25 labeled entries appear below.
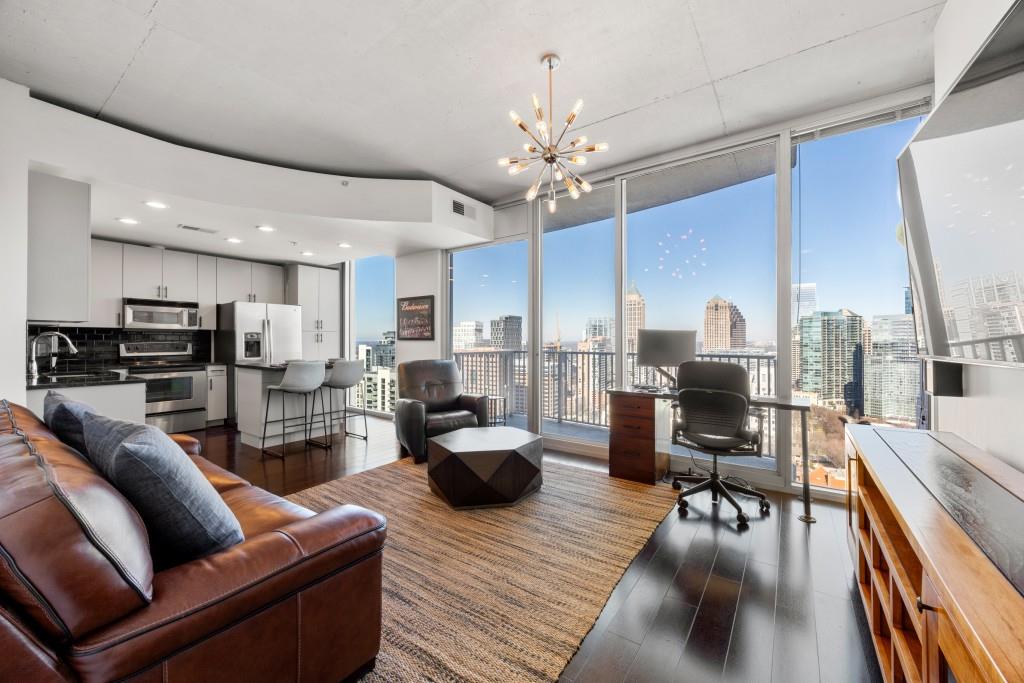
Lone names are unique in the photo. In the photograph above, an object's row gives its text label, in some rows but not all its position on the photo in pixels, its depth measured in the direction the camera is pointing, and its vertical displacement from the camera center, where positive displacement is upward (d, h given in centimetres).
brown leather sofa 80 -59
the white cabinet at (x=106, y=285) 480 +66
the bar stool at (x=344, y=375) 464 -37
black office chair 280 -52
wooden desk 340 -79
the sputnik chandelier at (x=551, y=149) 244 +120
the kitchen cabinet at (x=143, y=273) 507 +85
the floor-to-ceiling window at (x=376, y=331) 637 +17
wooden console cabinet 77 -52
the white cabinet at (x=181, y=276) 540 +85
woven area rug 158 -116
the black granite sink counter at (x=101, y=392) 278 -35
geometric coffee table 284 -89
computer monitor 350 -5
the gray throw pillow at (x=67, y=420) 157 -31
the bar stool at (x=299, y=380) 429 -40
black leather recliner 393 -65
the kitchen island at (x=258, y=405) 456 -72
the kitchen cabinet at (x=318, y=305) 641 +57
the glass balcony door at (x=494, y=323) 495 +23
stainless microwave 506 +33
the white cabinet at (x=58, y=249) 288 +66
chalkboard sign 557 +32
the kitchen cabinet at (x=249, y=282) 594 +87
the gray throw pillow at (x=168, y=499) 109 -43
